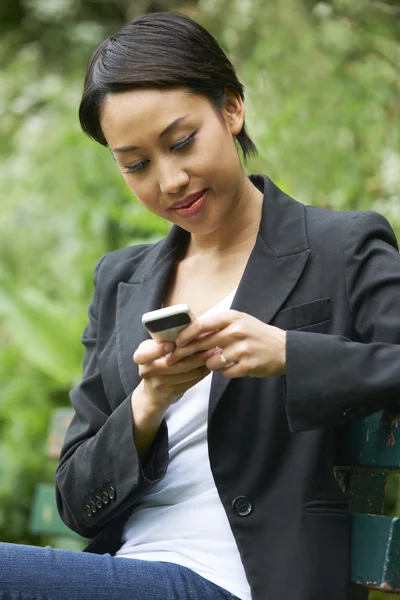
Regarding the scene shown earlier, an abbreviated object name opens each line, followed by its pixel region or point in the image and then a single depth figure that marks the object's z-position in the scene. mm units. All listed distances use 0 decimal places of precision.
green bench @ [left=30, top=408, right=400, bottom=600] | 2701
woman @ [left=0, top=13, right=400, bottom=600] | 2650
